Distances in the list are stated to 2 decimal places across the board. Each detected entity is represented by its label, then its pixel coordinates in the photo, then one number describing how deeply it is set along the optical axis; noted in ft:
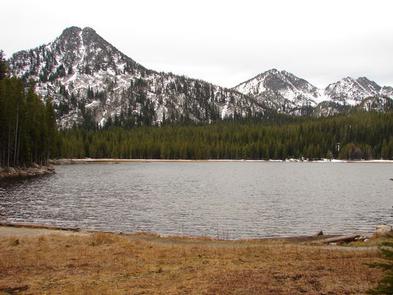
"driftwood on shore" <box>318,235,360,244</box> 98.53
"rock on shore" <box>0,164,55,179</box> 319.98
